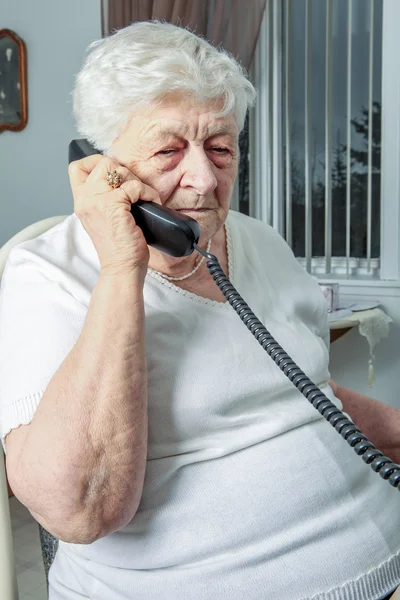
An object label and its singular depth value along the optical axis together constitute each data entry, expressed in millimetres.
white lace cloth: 2582
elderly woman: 788
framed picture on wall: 3385
